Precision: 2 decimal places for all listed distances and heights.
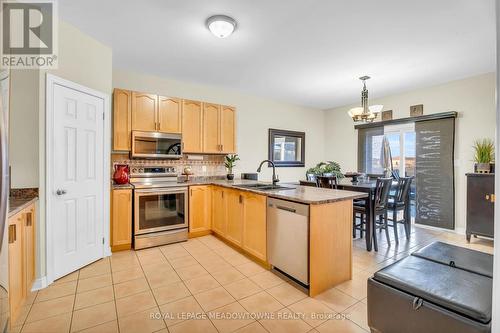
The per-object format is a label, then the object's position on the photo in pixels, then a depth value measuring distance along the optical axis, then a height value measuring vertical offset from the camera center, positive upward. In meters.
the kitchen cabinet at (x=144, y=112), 3.47 +0.79
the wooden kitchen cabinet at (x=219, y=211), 3.49 -0.72
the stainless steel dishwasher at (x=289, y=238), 2.17 -0.73
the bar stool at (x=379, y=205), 3.21 -0.57
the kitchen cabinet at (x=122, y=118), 3.33 +0.66
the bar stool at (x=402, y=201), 3.53 -0.56
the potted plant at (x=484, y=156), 3.50 +0.15
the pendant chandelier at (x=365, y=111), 3.60 +0.83
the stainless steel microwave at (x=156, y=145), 3.45 +0.30
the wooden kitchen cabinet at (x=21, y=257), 1.70 -0.75
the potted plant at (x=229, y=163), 4.61 +0.03
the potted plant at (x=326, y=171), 4.50 -0.12
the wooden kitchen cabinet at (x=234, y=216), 3.10 -0.71
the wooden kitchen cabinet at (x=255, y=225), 2.68 -0.72
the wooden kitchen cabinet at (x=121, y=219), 3.08 -0.73
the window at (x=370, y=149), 5.25 +0.36
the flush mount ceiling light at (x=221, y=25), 2.30 +1.40
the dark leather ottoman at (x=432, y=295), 1.26 -0.76
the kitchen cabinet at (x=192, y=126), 3.90 +0.65
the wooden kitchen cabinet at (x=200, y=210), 3.67 -0.72
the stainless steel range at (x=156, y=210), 3.21 -0.65
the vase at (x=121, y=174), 3.37 -0.14
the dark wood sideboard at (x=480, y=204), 3.42 -0.58
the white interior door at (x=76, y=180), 2.39 -0.17
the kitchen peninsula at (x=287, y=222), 2.14 -0.66
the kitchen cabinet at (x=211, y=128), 4.10 +0.65
